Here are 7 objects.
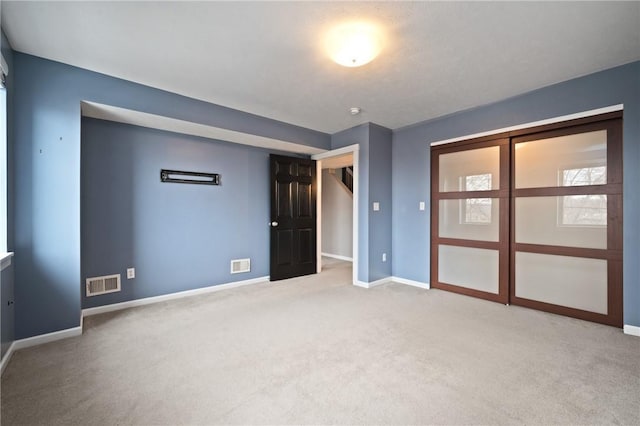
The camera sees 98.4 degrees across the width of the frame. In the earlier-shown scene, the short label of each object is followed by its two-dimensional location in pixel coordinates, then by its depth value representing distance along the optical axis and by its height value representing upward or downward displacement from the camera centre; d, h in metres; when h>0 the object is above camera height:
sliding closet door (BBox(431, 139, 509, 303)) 3.50 -0.11
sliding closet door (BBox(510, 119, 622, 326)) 2.75 -0.13
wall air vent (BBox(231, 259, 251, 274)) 4.21 -0.84
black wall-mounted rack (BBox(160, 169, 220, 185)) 3.61 +0.47
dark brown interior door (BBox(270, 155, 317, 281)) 4.61 -0.10
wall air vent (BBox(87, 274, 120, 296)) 3.13 -0.84
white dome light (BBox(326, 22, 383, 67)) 2.04 +1.34
